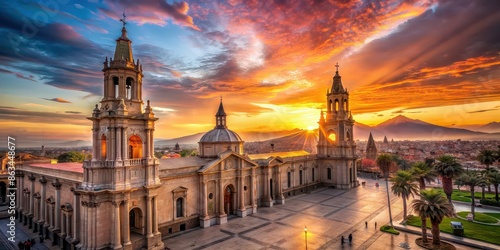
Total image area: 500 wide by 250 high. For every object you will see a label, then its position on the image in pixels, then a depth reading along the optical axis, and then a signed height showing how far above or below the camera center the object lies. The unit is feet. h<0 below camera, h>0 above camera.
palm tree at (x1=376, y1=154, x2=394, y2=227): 210.49 -23.46
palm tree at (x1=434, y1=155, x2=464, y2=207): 129.70 -19.47
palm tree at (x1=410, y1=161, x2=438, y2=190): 132.77 -20.60
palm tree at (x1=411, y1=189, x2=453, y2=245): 89.66 -26.77
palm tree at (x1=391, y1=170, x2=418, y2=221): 112.68 -22.62
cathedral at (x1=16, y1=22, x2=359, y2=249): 85.92 -19.89
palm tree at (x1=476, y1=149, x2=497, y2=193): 160.56 -17.07
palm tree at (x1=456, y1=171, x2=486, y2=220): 136.56 -26.33
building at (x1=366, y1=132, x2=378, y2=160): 383.04 -27.34
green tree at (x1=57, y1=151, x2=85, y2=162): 277.85 -22.27
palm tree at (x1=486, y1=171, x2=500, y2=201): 142.72 -26.40
